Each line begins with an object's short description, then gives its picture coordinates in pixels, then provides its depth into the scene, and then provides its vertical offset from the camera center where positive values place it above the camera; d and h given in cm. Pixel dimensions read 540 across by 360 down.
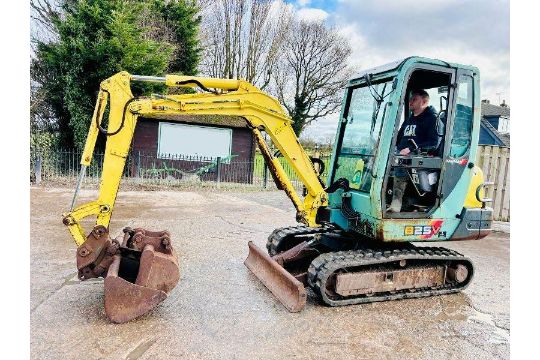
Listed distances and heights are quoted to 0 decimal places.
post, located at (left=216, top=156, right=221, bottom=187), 1578 -53
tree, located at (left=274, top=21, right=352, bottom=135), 2898 +588
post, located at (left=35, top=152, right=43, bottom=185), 1376 -76
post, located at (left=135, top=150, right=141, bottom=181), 1557 -66
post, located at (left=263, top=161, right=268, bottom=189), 1666 -86
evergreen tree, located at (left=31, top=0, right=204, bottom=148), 1470 +321
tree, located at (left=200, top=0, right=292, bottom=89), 2673 +742
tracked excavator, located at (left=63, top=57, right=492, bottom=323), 417 -40
